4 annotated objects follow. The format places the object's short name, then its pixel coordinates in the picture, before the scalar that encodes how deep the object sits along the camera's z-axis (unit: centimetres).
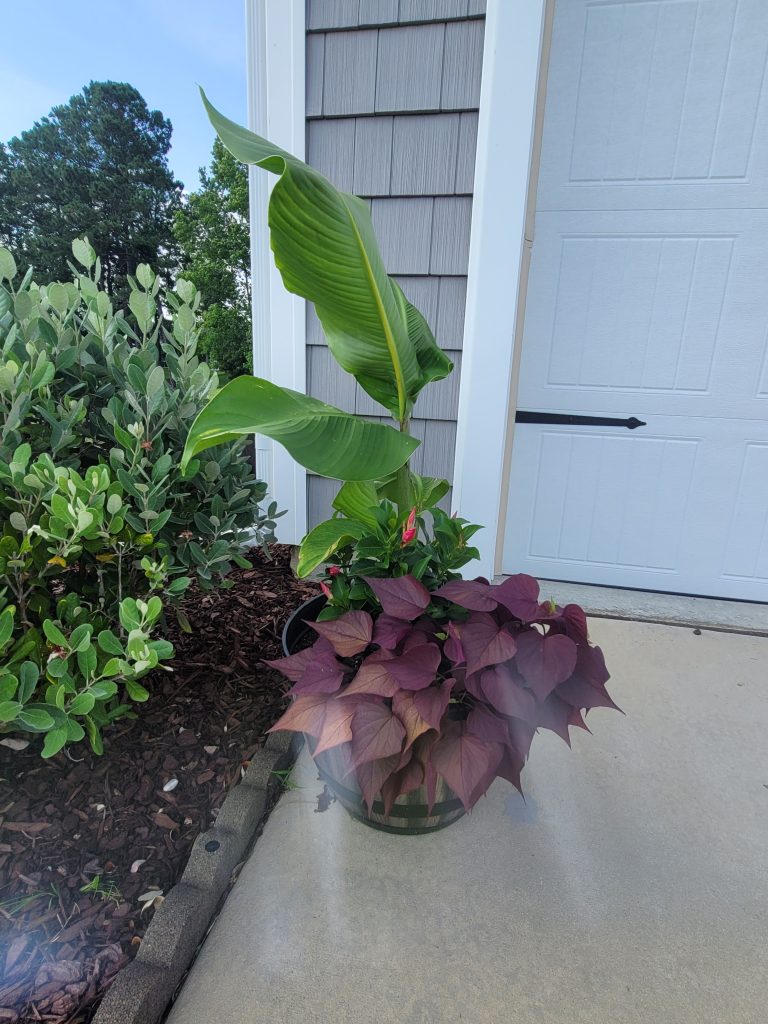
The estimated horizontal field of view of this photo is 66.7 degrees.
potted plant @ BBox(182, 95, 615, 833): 112
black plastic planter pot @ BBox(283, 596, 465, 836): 131
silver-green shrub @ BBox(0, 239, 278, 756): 109
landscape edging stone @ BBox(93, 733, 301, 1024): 99
